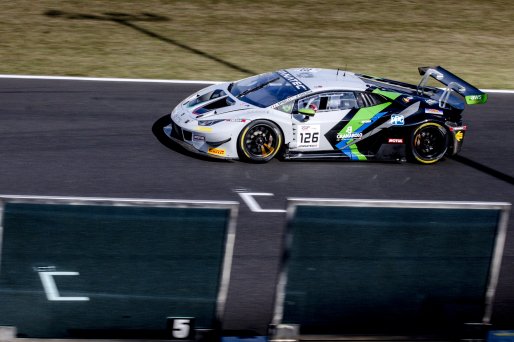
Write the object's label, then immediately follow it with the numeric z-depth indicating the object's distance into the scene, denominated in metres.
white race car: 25.47
